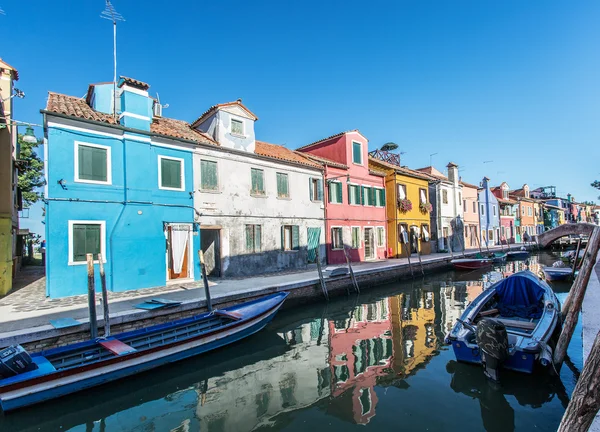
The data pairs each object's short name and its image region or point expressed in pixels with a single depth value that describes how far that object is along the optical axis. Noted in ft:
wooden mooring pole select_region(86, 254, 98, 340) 24.37
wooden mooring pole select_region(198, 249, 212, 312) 30.94
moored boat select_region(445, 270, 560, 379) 19.75
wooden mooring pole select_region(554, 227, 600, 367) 21.30
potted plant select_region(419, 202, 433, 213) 92.02
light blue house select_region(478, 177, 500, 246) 123.24
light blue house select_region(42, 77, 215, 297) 36.09
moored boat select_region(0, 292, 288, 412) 18.62
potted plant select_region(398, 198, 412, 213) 83.03
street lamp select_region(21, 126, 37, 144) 33.27
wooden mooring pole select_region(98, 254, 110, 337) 25.22
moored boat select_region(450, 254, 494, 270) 74.64
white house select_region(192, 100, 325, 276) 49.55
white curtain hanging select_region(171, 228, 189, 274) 44.78
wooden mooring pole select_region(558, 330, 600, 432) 8.55
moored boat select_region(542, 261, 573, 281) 58.85
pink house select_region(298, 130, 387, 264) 67.77
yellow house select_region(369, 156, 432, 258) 82.58
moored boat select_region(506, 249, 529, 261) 100.96
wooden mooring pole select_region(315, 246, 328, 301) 45.37
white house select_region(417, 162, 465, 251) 99.50
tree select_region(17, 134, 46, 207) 74.90
